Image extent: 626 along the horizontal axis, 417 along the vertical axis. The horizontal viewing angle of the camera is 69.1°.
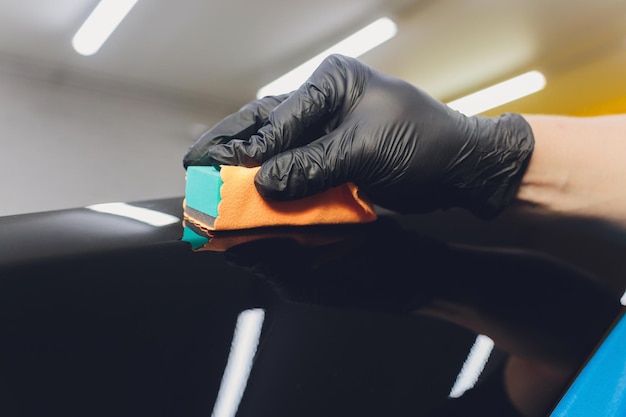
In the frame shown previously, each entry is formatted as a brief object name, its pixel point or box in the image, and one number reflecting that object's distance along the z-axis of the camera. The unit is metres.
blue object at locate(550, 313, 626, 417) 0.27
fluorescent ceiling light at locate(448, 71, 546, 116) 3.52
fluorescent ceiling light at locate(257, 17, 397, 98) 2.94
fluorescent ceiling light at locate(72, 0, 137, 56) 2.40
